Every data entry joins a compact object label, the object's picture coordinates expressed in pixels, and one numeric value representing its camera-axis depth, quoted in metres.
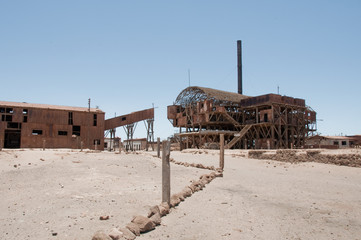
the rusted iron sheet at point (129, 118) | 49.84
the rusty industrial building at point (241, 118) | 45.12
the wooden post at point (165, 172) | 9.19
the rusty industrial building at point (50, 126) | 44.81
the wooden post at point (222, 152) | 19.28
